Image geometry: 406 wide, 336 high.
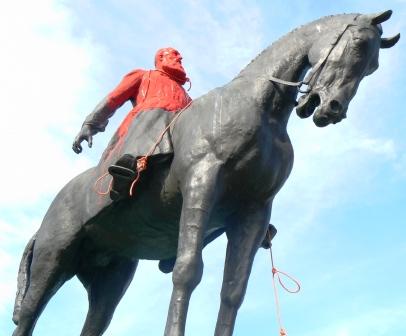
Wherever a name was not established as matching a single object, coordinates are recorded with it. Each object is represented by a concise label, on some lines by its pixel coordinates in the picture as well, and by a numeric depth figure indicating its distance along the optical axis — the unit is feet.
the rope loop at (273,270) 23.54
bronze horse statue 20.88
